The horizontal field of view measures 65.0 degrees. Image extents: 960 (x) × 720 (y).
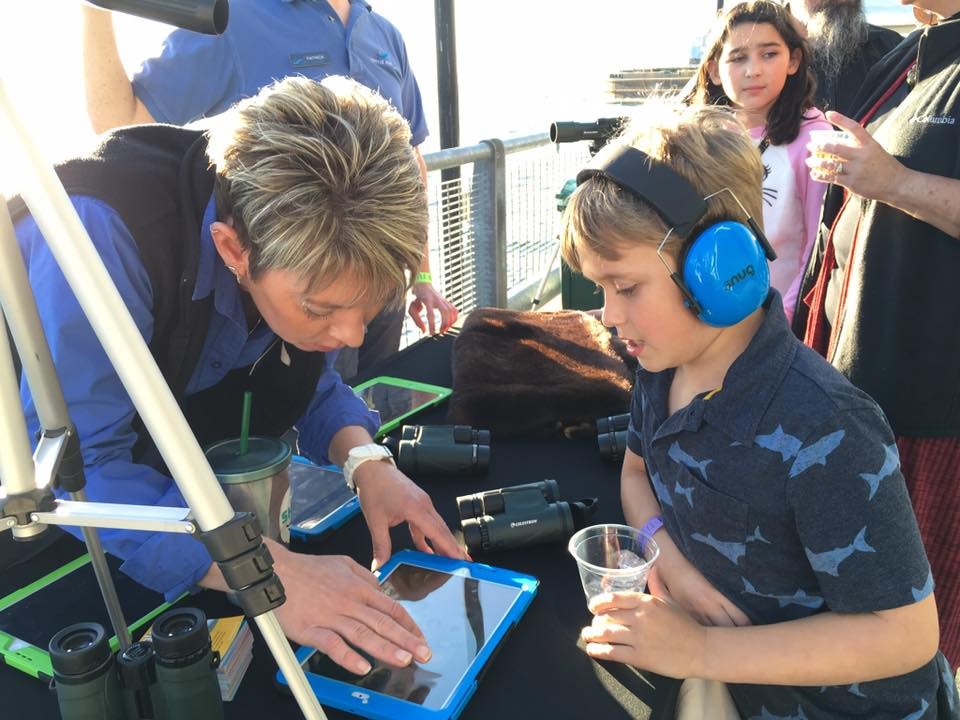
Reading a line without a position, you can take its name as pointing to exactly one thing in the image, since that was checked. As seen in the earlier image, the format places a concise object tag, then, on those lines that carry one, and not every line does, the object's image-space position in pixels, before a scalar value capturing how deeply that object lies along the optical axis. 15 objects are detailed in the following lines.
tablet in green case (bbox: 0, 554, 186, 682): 1.18
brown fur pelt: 2.04
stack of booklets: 1.14
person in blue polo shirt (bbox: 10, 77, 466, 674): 1.17
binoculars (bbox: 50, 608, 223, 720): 0.92
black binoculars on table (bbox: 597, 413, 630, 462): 1.81
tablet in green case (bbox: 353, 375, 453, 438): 2.13
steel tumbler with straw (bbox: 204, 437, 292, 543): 1.19
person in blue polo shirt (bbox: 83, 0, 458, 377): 2.27
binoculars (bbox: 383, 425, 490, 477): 1.78
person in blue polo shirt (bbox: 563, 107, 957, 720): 1.11
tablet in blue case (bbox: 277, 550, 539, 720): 1.08
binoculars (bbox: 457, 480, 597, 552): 1.44
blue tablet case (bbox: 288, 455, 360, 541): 1.56
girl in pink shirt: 2.89
